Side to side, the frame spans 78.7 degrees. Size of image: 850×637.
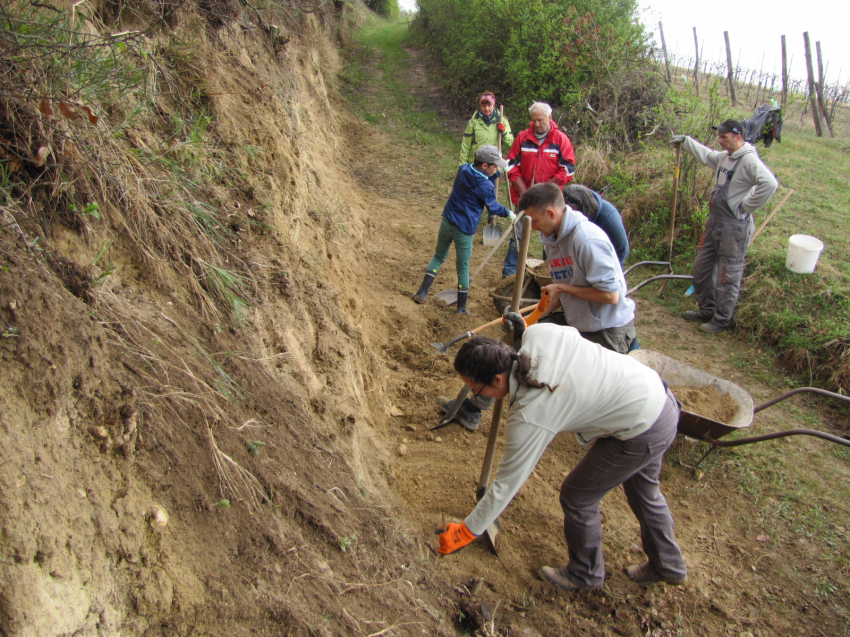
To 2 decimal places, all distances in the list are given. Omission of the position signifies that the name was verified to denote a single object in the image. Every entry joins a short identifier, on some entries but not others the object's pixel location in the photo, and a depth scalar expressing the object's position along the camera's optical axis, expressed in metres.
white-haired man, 6.18
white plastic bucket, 5.79
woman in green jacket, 7.42
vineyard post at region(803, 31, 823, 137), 11.50
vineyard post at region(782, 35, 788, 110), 12.30
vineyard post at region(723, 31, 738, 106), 13.16
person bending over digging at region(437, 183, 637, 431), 3.46
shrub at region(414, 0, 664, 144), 10.06
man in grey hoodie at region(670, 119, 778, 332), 5.37
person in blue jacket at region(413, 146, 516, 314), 5.61
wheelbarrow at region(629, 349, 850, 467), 3.54
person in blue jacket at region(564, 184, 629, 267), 4.20
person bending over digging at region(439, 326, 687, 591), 2.42
